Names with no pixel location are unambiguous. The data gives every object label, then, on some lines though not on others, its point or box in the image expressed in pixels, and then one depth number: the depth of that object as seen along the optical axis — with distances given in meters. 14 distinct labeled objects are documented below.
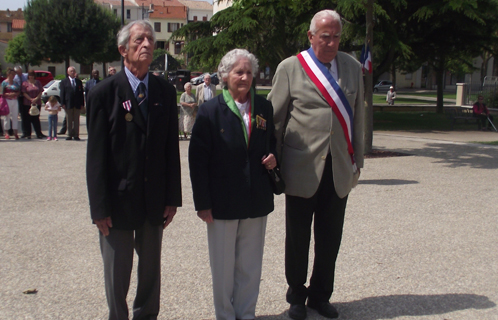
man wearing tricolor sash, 3.57
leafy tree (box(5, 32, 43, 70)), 66.27
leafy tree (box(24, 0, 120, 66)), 48.17
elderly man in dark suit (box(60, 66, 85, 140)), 14.06
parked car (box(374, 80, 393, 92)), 57.56
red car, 42.85
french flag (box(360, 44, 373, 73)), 10.38
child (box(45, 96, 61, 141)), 13.74
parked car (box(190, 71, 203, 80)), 64.04
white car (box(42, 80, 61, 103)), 29.41
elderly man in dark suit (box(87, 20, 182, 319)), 3.03
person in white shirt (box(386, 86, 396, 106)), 34.62
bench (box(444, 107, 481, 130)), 19.78
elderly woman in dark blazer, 3.29
